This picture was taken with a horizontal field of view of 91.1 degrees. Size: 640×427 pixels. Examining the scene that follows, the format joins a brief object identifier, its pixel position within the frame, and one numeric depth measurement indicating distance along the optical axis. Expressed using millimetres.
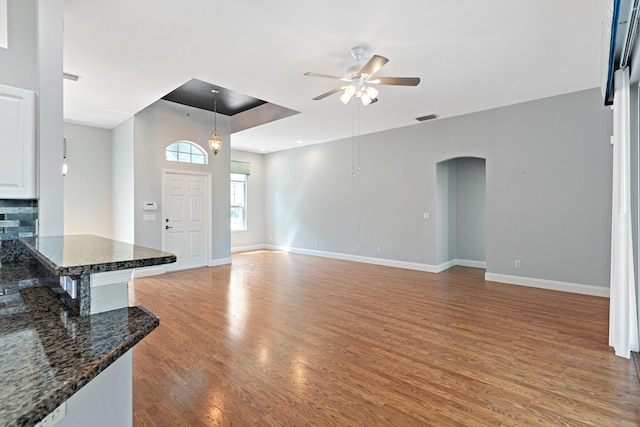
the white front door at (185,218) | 6173
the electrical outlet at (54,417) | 807
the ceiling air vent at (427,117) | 5839
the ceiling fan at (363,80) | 3127
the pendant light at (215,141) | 5477
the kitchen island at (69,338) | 729
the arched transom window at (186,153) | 6246
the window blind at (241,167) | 9097
